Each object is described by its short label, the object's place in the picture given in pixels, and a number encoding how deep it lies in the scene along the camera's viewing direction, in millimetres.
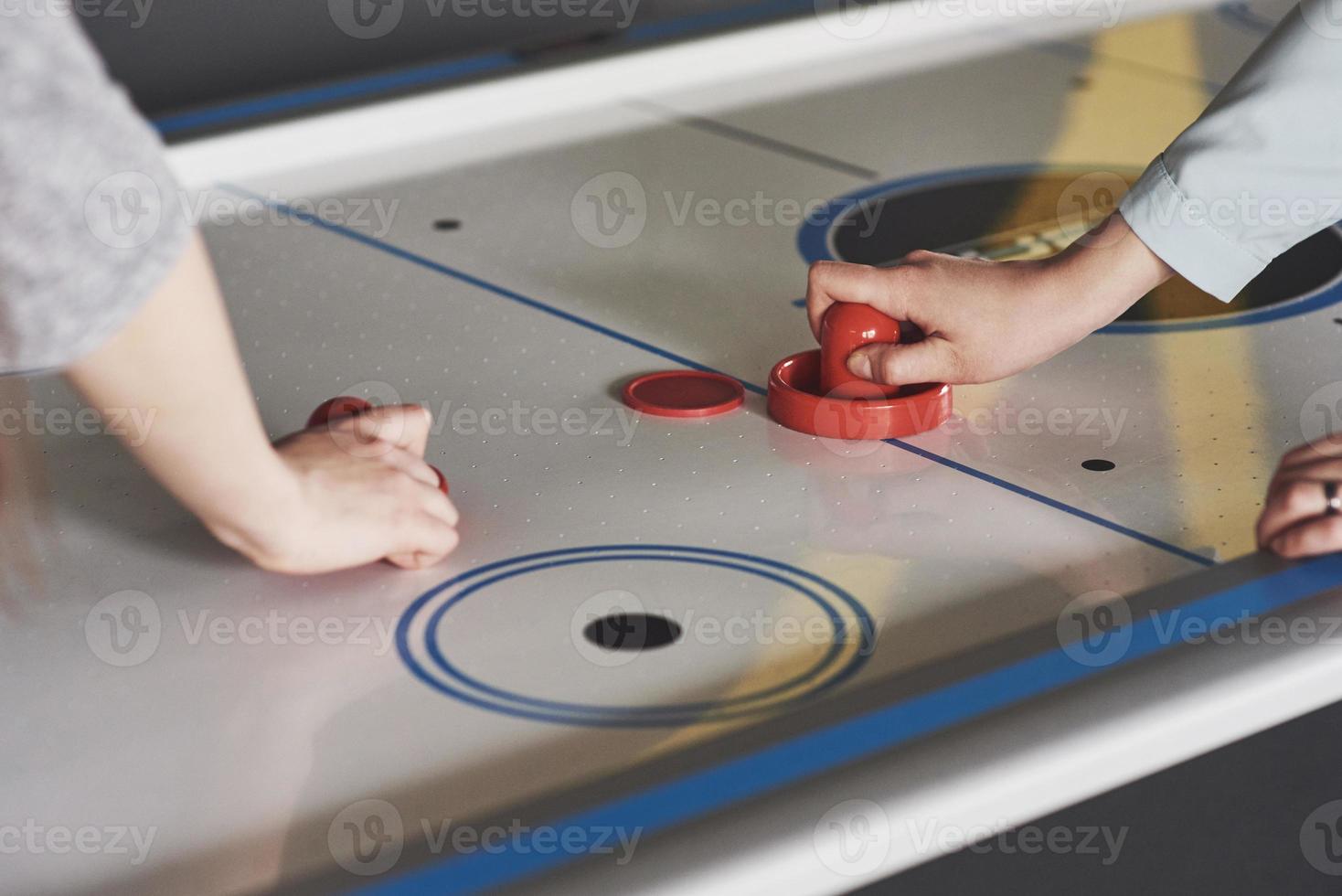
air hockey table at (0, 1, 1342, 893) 1478
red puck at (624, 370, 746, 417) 1796
